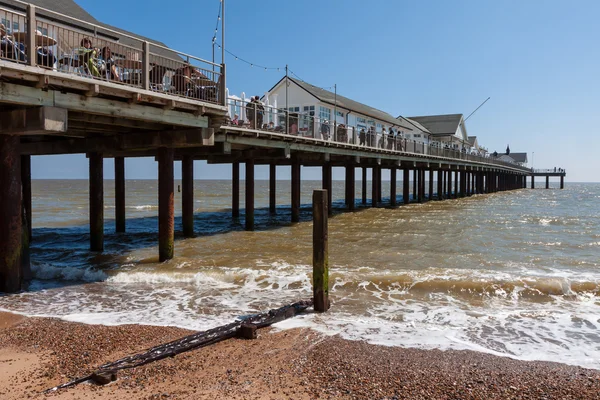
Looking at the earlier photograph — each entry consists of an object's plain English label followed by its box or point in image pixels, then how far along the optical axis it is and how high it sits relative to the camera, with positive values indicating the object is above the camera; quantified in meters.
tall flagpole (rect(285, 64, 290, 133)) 18.48 +2.53
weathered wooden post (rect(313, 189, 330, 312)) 8.69 -1.22
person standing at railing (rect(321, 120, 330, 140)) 21.64 +2.57
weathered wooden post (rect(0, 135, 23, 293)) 9.34 -0.57
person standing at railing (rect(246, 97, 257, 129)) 16.16 +2.51
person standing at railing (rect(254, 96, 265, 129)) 16.64 +2.56
